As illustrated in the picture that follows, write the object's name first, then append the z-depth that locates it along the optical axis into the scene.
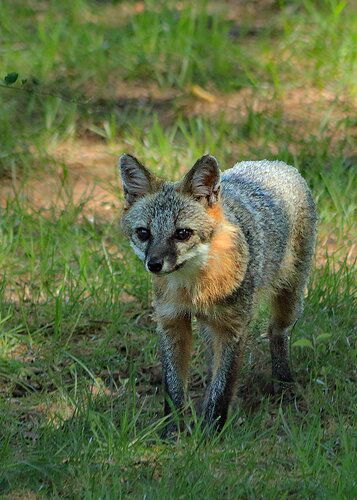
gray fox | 10.00
